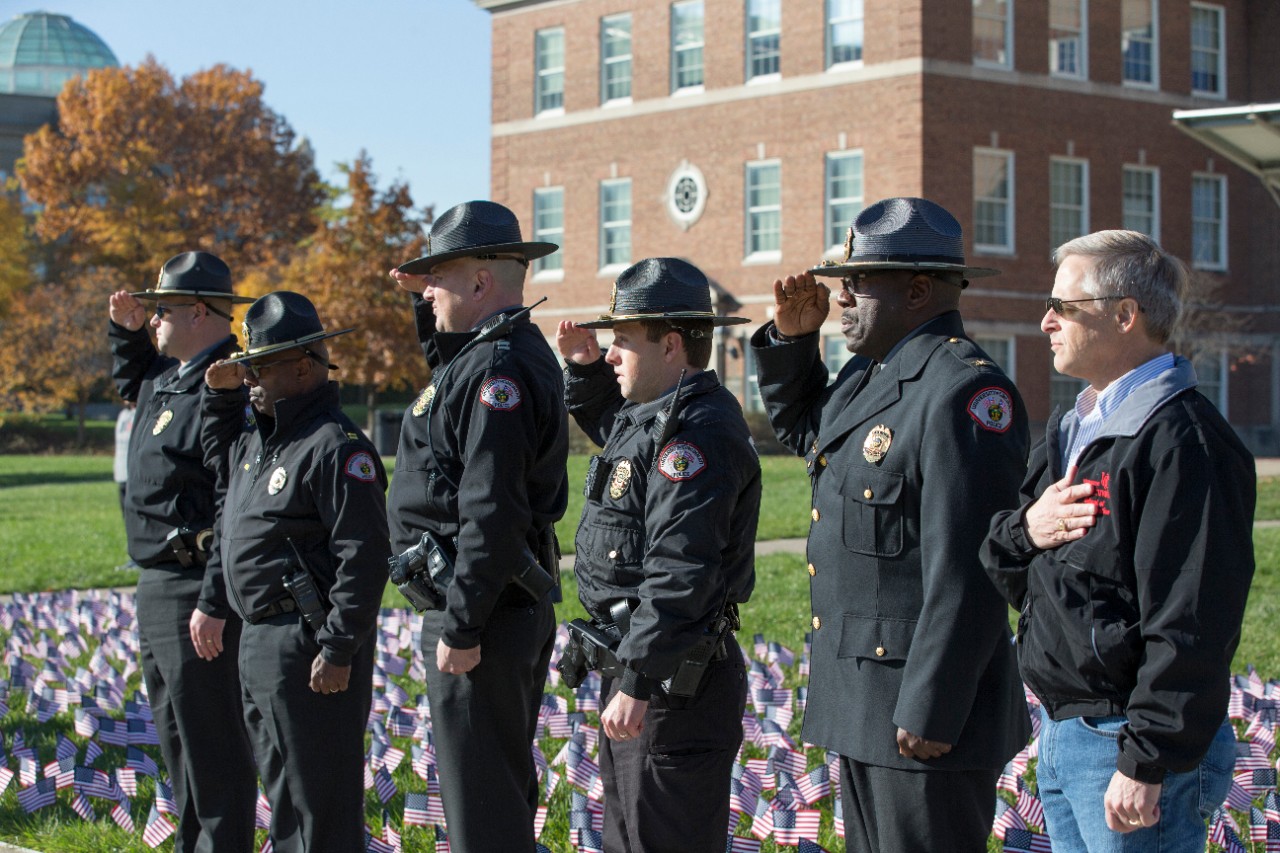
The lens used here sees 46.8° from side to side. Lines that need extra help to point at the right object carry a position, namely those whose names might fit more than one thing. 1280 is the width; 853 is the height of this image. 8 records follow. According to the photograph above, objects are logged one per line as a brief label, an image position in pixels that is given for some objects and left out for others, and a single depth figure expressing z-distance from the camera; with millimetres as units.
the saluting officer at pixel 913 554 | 3410
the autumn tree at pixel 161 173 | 53500
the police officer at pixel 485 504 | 4242
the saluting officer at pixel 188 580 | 5402
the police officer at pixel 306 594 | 4809
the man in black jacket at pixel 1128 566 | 2986
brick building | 30625
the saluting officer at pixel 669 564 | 3920
